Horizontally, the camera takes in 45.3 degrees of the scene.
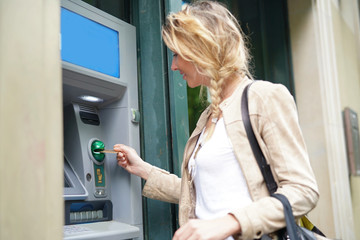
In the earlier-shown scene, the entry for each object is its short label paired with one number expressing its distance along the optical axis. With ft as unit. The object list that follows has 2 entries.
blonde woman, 4.79
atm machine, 6.77
